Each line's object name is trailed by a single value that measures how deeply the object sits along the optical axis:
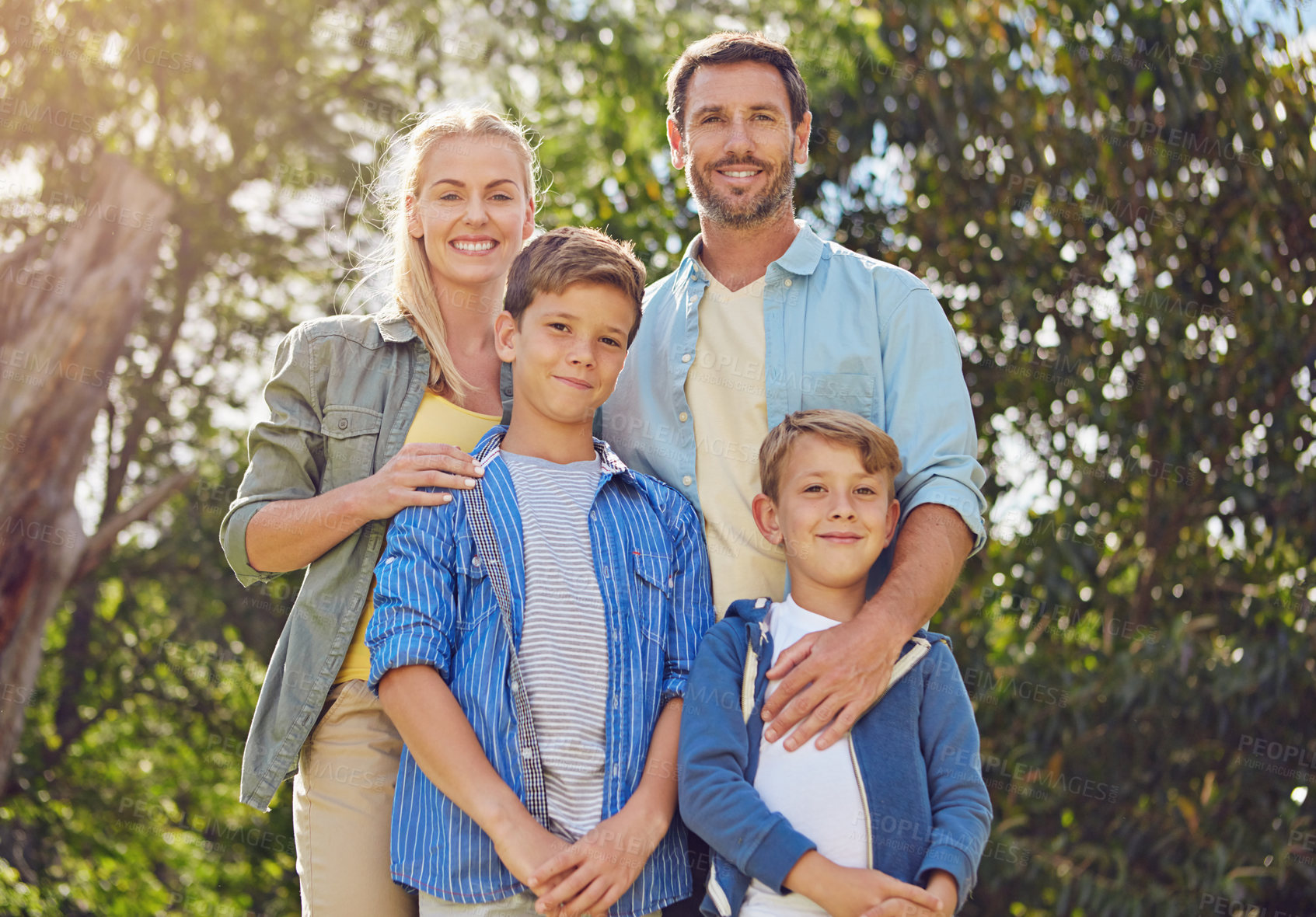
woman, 2.08
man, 2.14
